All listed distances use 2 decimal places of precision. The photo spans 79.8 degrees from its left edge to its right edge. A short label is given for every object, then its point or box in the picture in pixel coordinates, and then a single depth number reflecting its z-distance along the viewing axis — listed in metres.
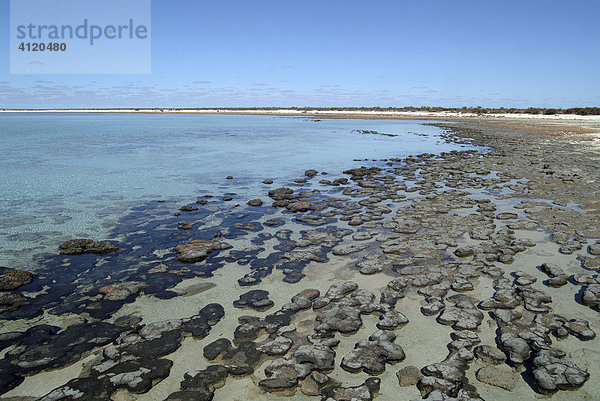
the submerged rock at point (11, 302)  5.59
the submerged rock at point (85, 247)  7.81
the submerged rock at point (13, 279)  6.21
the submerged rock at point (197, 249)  7.52
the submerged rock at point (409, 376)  4.10
